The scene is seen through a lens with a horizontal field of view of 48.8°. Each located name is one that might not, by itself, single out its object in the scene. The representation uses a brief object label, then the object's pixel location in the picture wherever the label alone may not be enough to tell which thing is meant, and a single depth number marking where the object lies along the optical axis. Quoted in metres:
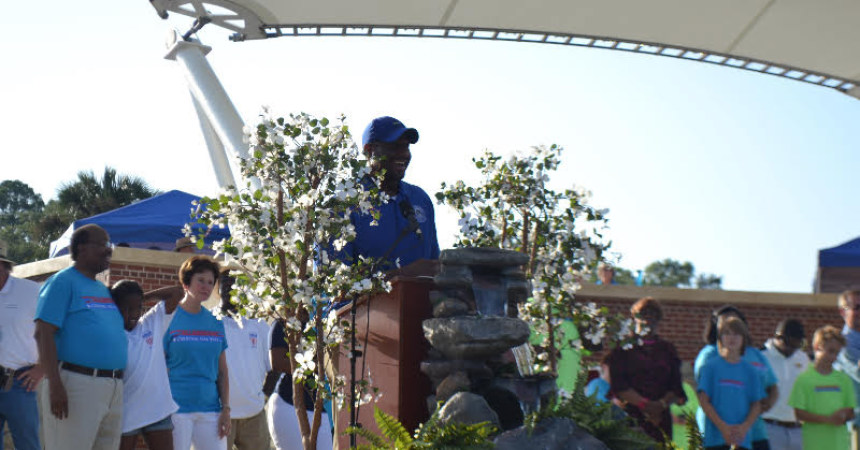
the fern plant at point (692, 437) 4.03
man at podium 4.70
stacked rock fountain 4.03
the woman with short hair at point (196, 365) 6.04
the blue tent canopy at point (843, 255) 13.71
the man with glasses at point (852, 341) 8.12
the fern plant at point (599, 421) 3.96
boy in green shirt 8.14
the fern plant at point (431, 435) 3.60
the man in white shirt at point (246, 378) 7.00
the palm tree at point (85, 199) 23.88
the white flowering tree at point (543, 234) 6.91
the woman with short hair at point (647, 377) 7.69
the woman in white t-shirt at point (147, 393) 5.81
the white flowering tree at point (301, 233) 4.25
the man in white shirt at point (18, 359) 7.20
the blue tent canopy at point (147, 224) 13.48
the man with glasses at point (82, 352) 5.41
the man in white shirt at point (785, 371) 8.38
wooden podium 4.24
